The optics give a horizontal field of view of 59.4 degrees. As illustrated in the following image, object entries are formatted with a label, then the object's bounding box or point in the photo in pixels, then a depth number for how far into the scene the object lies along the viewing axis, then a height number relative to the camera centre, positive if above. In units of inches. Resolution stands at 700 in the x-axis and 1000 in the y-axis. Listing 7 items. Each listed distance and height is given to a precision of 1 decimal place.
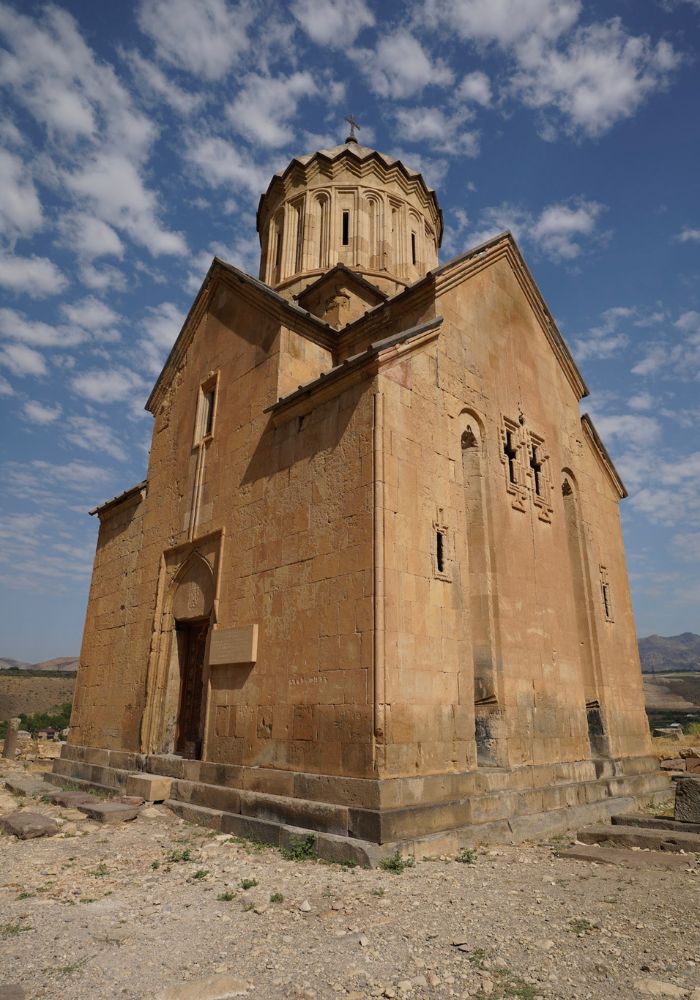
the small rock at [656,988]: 109.4 -47.1
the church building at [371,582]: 234.1 +61.0
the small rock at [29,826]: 246.2 -45.8
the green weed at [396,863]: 188.9 -45.0
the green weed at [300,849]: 207.3 -45.2
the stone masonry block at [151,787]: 297.1 -36.6
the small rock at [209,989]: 112.7 -49.6
